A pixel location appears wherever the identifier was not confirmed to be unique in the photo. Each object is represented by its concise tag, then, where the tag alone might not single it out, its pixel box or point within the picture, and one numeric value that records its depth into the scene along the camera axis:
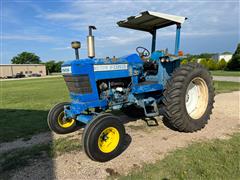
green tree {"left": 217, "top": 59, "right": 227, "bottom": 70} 36.19
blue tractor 3.30
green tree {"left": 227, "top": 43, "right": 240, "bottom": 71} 33.87
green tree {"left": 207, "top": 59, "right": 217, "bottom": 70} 36.22
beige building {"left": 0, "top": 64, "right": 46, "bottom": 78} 62.19
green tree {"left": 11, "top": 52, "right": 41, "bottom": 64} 93.69
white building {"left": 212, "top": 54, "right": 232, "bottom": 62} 49.91
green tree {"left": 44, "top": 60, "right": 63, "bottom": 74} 83.00
